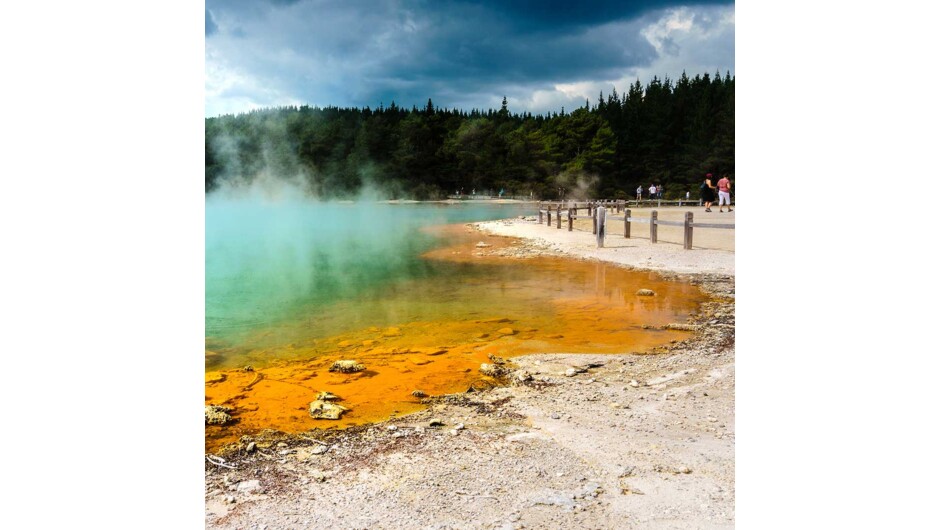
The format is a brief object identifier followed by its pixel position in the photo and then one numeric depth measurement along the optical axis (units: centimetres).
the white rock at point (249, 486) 214
